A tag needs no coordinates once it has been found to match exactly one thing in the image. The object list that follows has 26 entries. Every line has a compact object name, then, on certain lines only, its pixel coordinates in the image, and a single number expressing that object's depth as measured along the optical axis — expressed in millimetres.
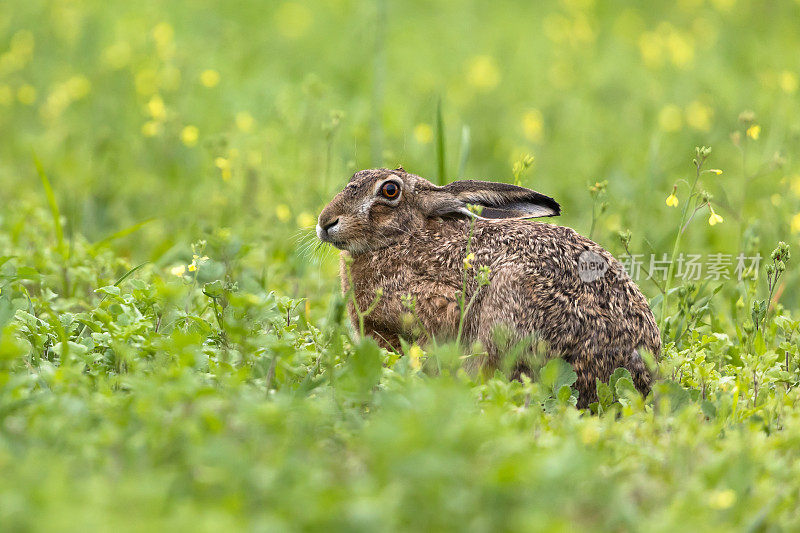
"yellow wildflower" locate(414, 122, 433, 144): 15430
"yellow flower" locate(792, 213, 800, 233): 11762
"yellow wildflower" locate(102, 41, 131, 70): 19875
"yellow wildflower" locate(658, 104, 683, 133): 20781
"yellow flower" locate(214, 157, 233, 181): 12711
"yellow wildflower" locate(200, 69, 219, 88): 17625
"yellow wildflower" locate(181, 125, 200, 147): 13985
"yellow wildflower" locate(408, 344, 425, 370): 8008
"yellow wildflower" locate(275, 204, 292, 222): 13562
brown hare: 9086
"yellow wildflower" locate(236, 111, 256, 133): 16609
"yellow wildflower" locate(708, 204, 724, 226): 9431
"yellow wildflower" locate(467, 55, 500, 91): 22969
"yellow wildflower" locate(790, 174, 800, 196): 13805
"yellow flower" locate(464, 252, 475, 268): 8927
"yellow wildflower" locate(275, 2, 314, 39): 26078
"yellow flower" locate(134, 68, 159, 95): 18328
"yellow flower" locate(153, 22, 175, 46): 18250
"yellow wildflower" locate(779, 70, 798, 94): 16469
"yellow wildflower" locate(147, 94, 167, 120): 15047
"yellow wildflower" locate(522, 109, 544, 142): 19547
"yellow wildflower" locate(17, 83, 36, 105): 17444
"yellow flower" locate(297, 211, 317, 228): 13067
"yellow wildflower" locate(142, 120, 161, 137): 14684
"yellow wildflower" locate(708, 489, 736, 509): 5758
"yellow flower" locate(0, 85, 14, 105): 18161
